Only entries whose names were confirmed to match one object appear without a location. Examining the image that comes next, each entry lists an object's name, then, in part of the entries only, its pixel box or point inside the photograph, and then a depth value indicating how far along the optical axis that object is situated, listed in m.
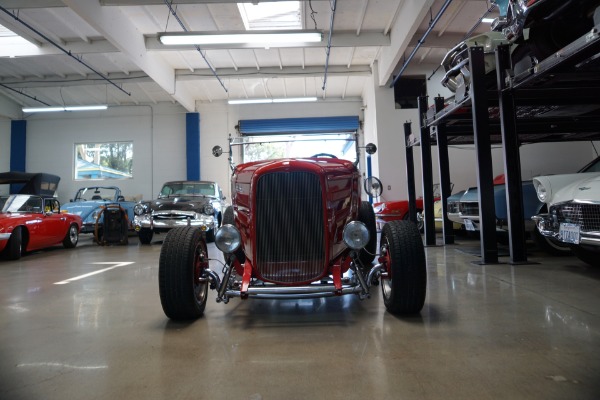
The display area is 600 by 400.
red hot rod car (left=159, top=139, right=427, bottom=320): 2.32
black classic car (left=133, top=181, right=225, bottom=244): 7.64
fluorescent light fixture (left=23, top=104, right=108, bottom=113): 11.59
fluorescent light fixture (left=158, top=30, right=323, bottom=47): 7.53
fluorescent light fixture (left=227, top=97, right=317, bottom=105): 12.14
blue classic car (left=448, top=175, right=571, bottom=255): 4.86
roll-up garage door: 13.73
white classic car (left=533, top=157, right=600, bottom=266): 3.14
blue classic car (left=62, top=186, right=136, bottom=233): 8.99
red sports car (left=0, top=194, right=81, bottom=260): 5.79
